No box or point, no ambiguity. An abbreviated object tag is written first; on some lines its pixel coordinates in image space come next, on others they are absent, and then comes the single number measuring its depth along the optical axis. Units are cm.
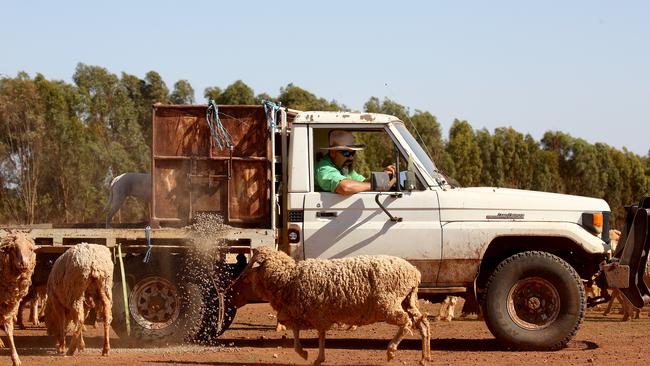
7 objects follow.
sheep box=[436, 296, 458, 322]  1758
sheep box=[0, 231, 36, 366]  1115
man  1200
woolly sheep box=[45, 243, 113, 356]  1162
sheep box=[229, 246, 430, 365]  1076
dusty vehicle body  1194
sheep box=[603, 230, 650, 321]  1797
